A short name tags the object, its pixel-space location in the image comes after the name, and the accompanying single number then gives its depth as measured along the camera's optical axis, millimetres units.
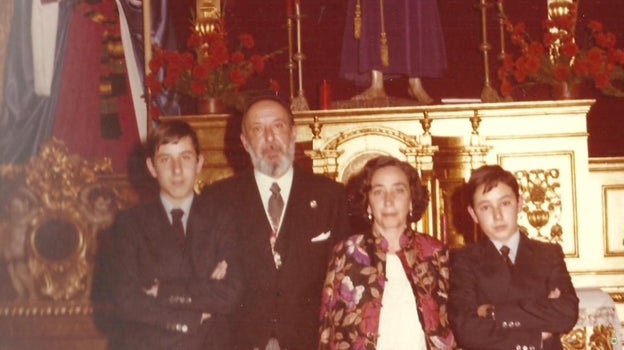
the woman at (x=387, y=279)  3293
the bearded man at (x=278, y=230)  3613
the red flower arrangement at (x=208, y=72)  5488
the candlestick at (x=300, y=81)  5465
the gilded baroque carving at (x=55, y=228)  5500
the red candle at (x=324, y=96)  5637
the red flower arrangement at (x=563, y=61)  5367
